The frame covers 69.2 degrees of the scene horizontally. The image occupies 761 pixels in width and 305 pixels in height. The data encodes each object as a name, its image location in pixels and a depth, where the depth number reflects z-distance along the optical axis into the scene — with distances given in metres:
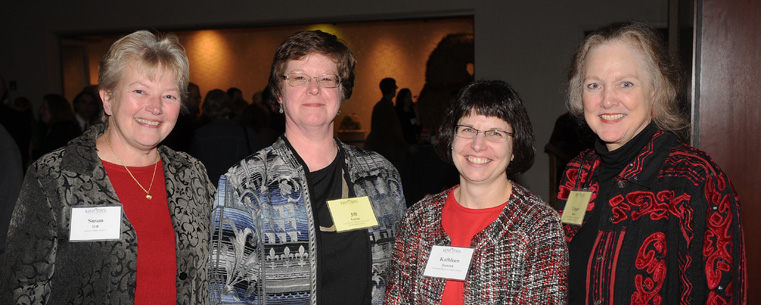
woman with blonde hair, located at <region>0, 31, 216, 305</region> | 1.84
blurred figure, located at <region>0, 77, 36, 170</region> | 5.33
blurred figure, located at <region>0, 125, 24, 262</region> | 2.62
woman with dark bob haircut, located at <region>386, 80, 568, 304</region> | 1.76
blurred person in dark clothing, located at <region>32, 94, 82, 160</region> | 5.41
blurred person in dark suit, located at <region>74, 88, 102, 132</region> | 6.32
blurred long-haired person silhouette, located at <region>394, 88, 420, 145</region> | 7.66
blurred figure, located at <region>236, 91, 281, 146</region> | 5.62
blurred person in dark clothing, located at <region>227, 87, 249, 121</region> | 7.21
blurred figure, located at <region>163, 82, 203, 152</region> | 4.30
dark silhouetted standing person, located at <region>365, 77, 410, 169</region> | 6.64
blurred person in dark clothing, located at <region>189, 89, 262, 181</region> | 4.64
